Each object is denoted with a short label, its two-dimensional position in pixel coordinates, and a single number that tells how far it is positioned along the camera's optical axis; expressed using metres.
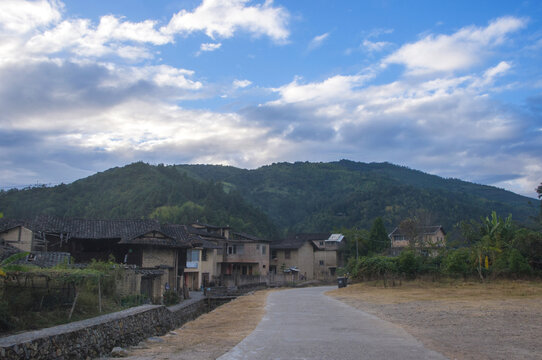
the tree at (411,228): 65.00
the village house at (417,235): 67.85
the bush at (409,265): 40.56
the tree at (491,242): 37.34
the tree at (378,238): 71.19
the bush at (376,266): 41.34
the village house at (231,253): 55.73
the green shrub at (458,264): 38.00
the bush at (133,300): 23.36
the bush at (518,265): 34.84
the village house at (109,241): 33.50
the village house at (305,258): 68.81
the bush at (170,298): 32.88
